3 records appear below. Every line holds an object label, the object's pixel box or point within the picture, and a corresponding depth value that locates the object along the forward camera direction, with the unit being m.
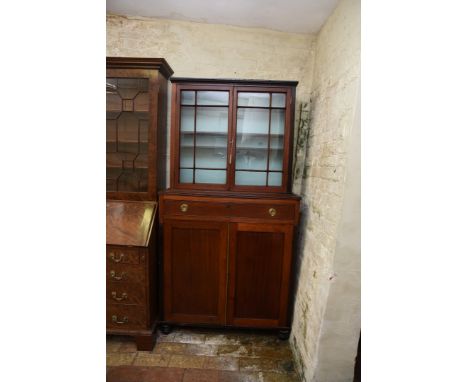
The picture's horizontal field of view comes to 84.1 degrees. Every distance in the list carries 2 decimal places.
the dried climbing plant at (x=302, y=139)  2.49
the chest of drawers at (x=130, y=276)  2.03
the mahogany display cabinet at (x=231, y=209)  2.14
